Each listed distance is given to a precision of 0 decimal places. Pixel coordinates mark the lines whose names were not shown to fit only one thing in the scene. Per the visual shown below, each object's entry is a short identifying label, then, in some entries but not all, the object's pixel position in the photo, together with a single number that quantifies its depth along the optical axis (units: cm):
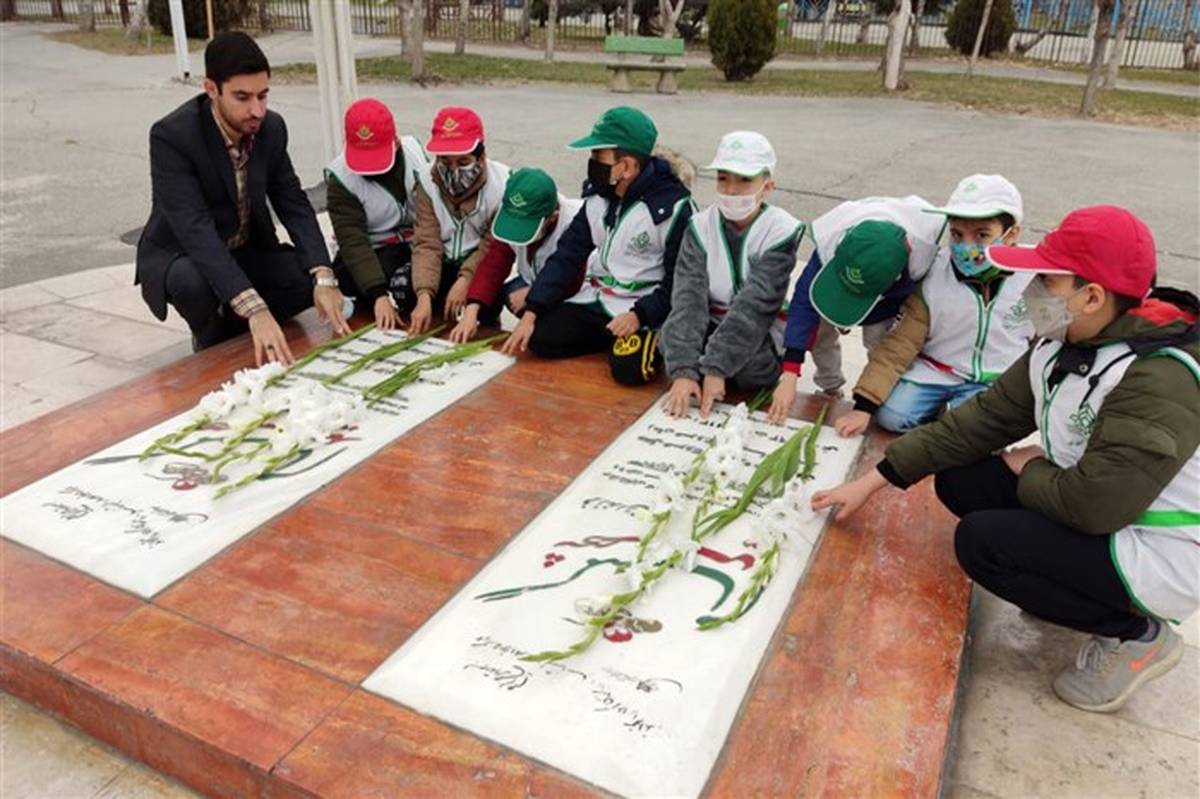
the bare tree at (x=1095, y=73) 1333
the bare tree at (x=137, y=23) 1944
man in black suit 334
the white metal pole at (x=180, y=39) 1308
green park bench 1445
